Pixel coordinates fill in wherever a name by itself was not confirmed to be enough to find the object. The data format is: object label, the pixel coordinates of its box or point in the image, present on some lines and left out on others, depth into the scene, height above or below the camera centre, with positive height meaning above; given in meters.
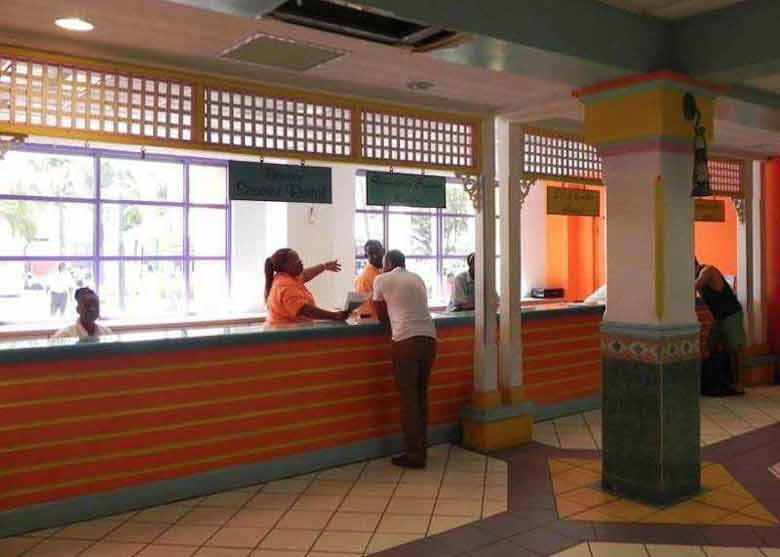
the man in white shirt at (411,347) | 4.96 -0.46
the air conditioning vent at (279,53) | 3.88 +1.26
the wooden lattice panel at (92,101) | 3.79 +1.00
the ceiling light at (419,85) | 4.89 +1.31
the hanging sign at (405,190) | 5.32 +0.68
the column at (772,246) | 8.34 +0.35
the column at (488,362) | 5.57 -0.65
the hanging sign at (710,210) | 8.47 +0.78
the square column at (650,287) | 4.22 -0.06
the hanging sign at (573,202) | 6.69 +0.71
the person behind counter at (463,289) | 6.79 -0.10
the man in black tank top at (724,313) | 7.44 -0.37
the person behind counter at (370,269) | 6.36 +0.09
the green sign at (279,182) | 4.68 +0.66
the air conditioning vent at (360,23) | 3.03 +1.13
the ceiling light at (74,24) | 3.56 +1.27
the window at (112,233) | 8.05 +0.58
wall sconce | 4.16 +0.72
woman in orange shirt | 5.29 -0.12
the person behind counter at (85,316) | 4.72 -0.22
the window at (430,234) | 10.20 +0.67
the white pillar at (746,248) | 8.23 +0.32
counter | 3.96 -0.82
